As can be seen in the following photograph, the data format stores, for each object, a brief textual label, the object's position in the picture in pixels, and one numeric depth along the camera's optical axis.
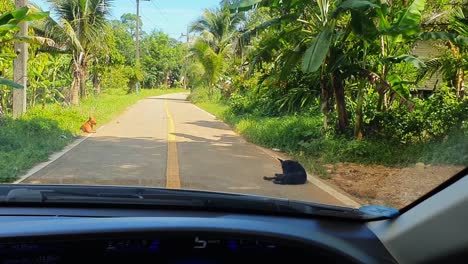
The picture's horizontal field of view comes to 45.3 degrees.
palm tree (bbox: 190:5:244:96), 21.50
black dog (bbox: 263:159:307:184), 5.37
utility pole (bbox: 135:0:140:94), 47.91
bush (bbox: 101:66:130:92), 40.31
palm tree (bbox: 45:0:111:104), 23.84
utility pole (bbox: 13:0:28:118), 15.34
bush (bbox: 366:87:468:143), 9.99
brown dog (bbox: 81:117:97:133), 16.47
